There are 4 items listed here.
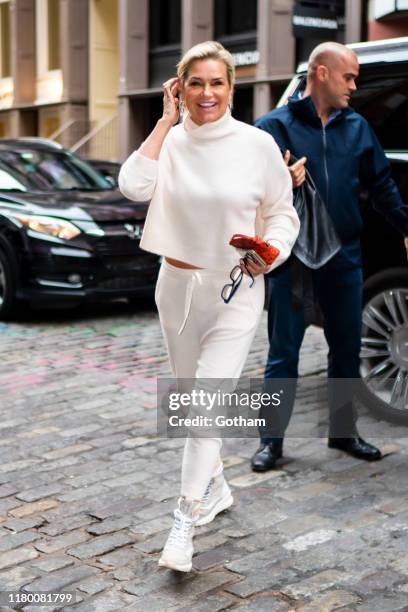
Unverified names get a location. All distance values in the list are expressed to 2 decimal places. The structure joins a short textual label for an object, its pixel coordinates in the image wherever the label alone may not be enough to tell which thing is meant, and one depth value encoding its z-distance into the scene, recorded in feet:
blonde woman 11.97
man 15.25
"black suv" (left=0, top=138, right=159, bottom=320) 29.66
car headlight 29.76
